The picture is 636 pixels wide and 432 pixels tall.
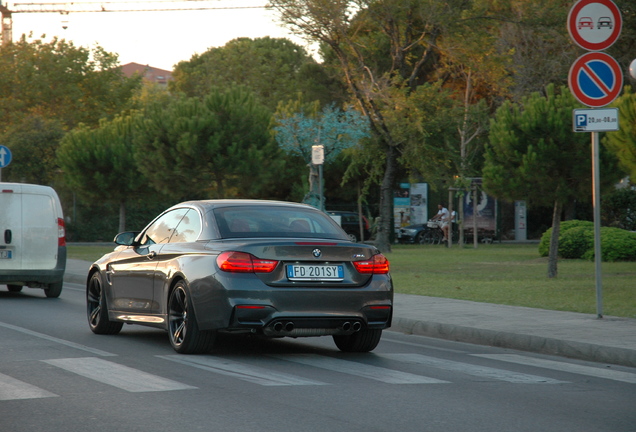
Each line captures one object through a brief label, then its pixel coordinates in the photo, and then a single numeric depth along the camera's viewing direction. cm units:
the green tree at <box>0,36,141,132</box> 6438
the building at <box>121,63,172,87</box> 16375
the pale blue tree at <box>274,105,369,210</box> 4080
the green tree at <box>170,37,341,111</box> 7469
